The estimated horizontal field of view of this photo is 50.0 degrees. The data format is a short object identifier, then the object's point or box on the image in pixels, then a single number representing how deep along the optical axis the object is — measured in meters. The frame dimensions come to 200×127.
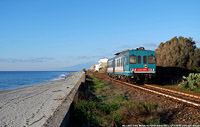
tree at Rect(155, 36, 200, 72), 21.38
